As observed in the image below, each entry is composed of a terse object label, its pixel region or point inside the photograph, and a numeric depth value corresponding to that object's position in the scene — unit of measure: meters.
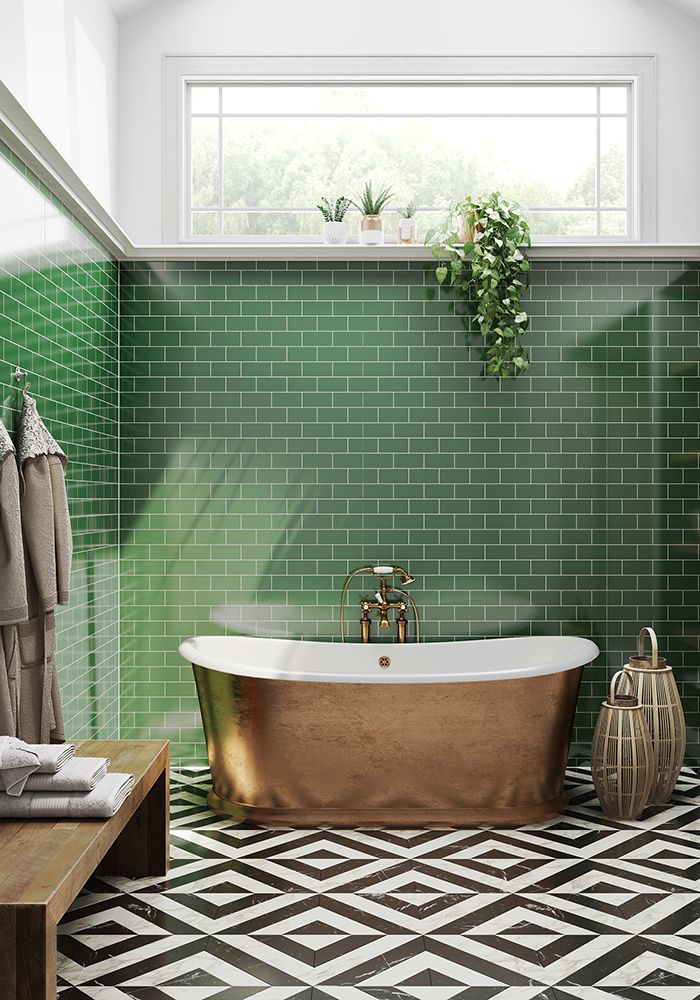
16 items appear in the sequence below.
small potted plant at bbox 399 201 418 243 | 4.85
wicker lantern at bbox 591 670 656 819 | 4.00
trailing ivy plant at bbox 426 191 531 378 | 4.73
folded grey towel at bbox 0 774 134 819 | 2.60
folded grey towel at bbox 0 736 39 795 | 2.55
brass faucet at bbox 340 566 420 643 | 4.75
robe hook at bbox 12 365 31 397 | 3.30
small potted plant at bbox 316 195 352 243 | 4.82
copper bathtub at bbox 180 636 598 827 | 3.90
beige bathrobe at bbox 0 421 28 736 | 2.98
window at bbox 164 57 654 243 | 4.98
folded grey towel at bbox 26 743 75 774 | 2.65
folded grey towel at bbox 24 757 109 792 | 2.63
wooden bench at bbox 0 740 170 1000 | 2.04
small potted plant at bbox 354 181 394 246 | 4.81
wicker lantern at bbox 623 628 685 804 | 4.23
